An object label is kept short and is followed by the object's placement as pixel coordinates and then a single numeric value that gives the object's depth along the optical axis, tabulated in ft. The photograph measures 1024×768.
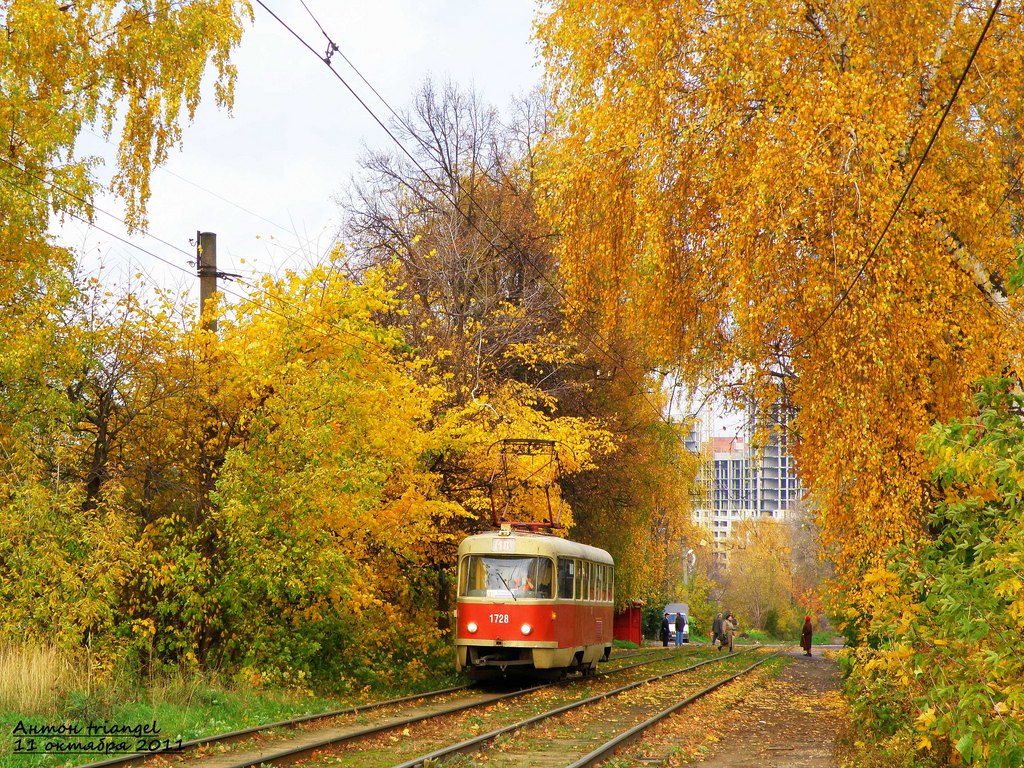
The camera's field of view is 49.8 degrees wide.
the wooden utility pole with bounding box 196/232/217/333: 68.64
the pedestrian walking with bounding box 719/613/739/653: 147.84
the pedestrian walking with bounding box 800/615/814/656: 145.18
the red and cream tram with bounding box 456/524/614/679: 68.33
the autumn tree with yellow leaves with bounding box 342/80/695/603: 88.63
